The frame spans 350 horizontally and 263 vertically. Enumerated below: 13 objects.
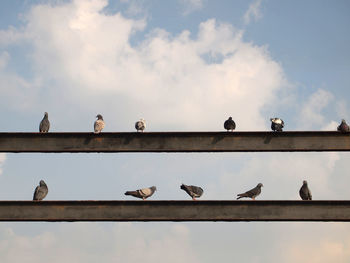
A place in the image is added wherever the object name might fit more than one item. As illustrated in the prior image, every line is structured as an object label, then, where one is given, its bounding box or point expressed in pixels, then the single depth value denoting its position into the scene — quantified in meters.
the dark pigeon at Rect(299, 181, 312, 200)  11.88
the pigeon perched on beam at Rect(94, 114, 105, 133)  11.33
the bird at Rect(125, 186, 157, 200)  10.98
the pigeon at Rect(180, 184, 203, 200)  11.46
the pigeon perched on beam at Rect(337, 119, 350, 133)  10.60
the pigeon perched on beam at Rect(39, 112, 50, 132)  11.78
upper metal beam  9.78
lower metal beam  9.40
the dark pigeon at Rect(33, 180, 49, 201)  10.95
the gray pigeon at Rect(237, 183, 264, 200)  11.48
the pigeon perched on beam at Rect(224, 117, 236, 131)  11.58
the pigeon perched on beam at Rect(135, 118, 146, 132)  11.96
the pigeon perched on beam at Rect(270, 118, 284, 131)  11.23
